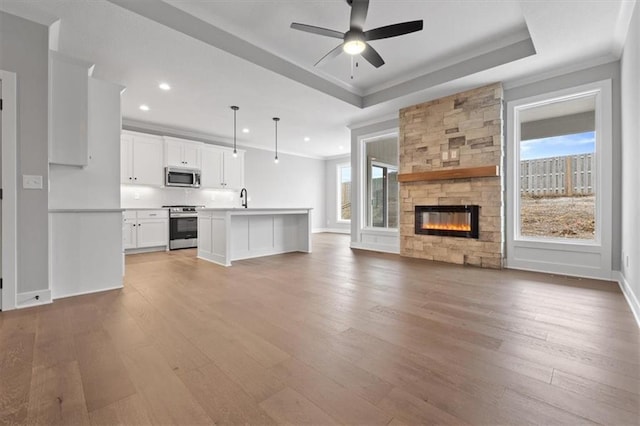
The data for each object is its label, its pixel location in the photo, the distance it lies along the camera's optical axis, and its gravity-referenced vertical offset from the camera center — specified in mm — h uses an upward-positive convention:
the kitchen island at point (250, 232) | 4621 -387
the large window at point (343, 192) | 10234 +725
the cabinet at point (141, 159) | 5984 +1151
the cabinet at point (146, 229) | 5810 -360
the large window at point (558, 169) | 3797 +603
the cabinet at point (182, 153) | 6520 +1421
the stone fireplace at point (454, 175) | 4359 +619
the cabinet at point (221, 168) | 7238 +1167
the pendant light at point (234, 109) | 5453 +2032
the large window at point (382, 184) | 6023 +630
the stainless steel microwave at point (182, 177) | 6496 +829
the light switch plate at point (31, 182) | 2590 +281
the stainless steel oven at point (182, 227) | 6375 -350
